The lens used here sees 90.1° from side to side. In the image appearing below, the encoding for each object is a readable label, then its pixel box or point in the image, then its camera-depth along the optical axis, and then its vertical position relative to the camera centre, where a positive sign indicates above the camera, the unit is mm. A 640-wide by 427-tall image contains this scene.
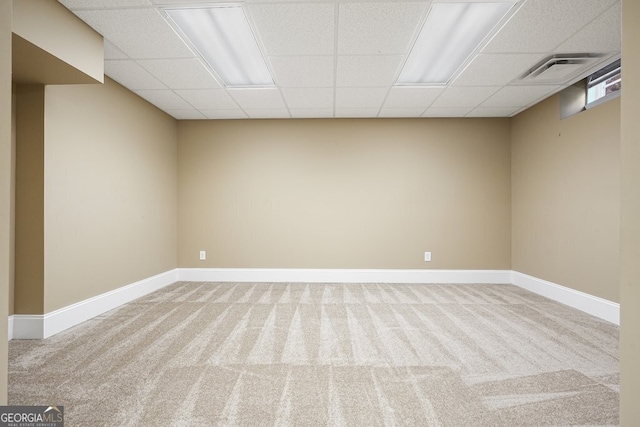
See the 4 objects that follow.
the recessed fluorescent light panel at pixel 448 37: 2396 +1561
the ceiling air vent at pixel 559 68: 3035 +1489
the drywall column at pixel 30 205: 2693 +93
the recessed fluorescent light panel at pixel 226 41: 2461 +1566
